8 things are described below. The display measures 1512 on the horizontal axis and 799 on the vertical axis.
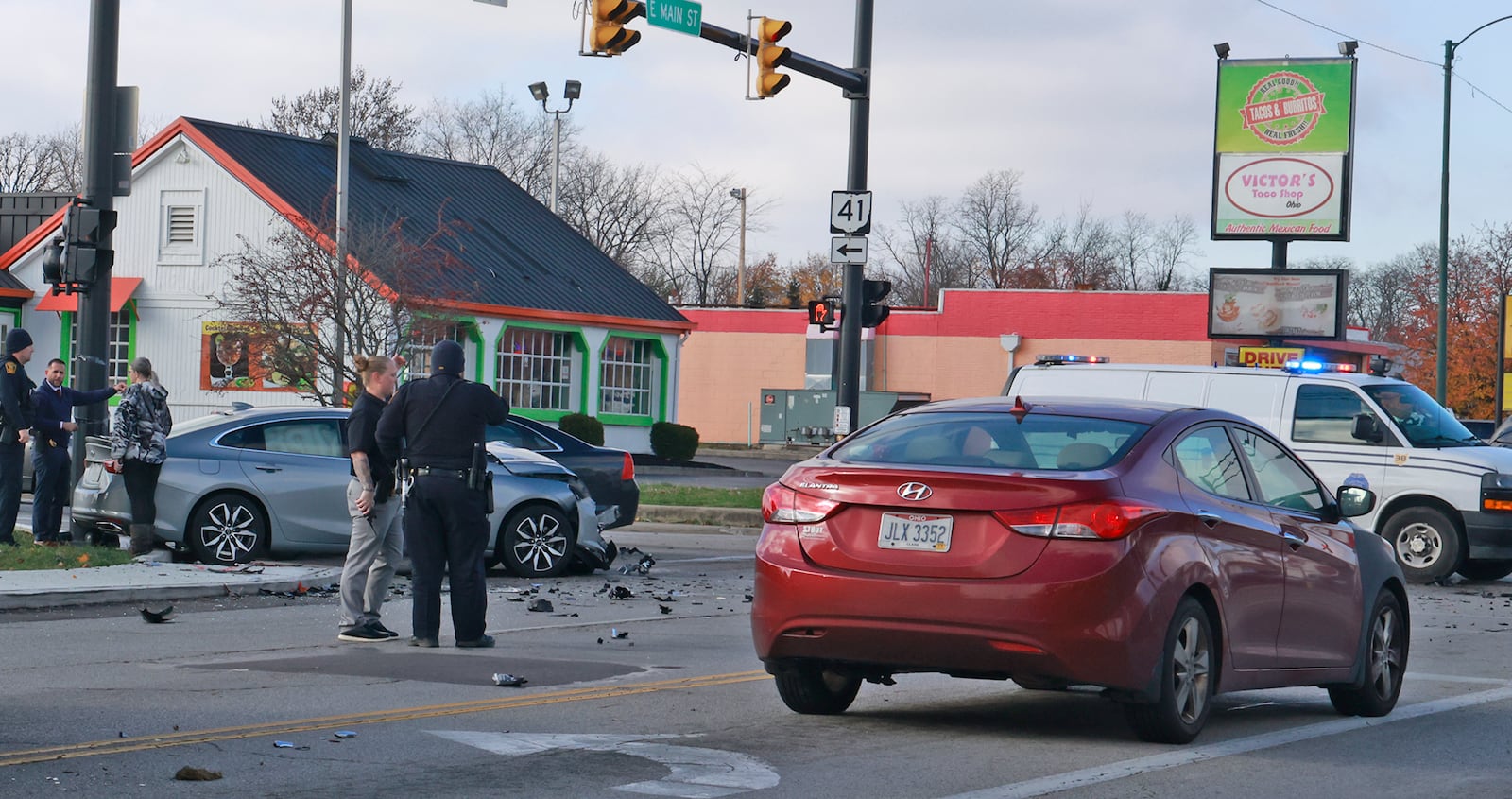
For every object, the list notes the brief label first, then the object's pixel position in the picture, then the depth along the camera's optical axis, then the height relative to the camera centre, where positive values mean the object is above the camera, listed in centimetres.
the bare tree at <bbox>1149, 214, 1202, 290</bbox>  9862 +822
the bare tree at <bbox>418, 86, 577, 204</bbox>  7819 +1088
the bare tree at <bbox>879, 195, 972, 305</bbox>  9662 +806
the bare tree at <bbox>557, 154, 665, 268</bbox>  7994 +880
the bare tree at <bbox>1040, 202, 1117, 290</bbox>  9581 +869
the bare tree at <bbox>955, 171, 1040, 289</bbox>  9644 +972
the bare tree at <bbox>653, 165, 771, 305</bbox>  8675 +694
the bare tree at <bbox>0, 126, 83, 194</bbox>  8231 +997
